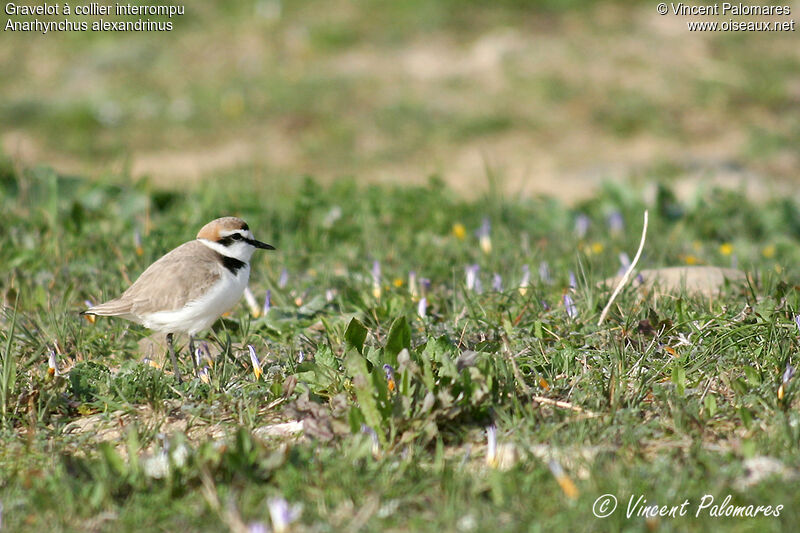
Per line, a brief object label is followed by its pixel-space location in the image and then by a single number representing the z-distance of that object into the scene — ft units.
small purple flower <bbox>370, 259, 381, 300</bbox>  35.60
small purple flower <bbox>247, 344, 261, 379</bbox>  27.20
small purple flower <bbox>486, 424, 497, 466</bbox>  22.25
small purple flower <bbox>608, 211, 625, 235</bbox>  49.54
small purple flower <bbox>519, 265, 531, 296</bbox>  34.50
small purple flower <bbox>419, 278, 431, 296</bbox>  35.44
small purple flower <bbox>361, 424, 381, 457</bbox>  22.79
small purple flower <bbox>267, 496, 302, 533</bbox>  19.27
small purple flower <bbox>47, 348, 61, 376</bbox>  27.50
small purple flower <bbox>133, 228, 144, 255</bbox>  39.99
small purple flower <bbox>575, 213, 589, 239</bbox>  48.21
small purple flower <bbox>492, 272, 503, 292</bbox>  34.79
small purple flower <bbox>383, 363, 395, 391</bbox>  25.52
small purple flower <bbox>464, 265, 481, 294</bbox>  34.68
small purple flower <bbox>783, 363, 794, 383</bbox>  24.53
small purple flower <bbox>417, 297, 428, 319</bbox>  31.94
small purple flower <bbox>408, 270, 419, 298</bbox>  35.86
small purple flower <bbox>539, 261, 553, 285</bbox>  36.00
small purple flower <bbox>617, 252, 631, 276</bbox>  36.36
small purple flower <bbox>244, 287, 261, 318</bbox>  34.83
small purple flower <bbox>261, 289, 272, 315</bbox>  33.47
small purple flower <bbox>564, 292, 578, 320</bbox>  30.56
